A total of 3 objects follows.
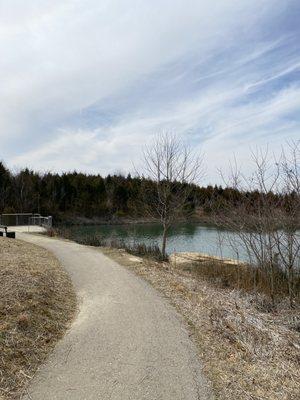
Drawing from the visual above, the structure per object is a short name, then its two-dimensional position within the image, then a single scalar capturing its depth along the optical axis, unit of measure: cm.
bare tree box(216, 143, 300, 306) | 1089
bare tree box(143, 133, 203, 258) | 1939
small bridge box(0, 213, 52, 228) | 3378
